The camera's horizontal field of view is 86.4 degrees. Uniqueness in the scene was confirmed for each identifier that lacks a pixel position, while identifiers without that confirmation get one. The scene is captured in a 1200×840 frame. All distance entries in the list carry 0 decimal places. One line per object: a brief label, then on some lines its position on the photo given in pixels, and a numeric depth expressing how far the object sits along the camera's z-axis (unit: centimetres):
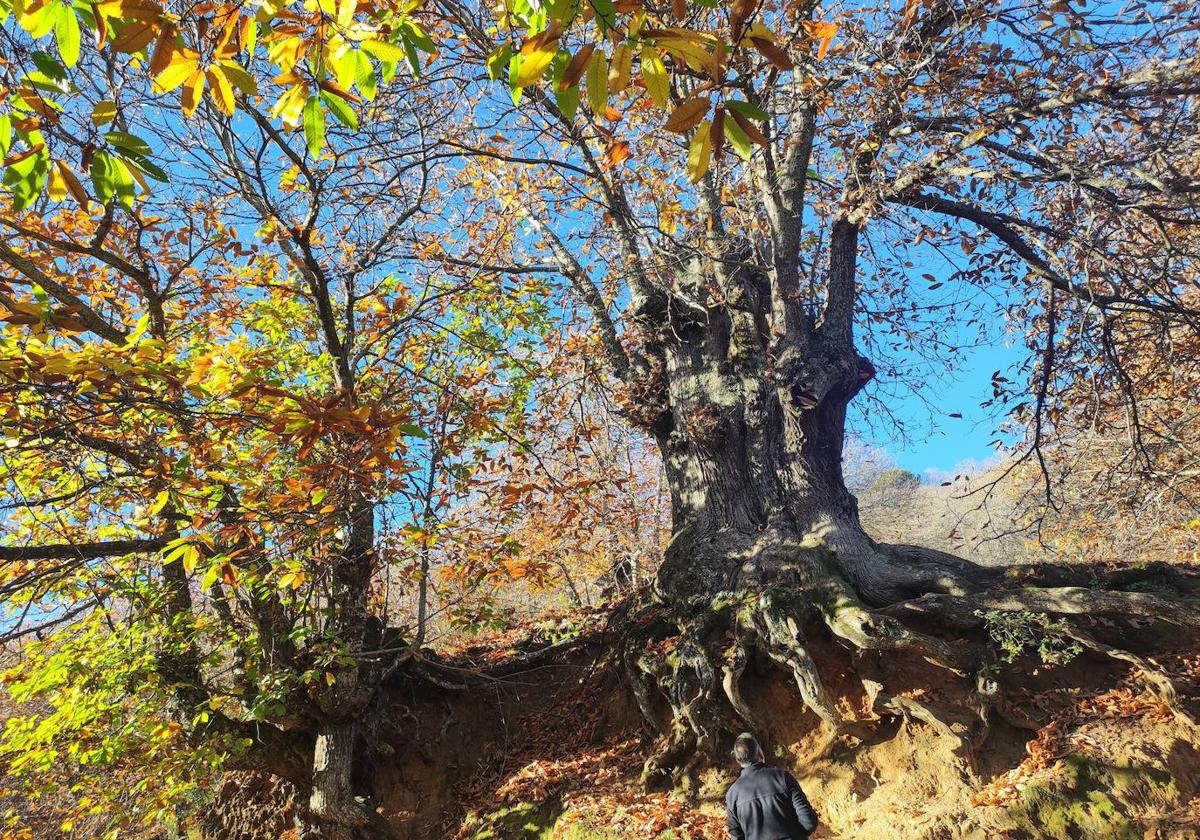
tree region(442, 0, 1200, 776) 509
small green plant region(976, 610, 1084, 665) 502
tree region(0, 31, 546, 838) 430
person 411
